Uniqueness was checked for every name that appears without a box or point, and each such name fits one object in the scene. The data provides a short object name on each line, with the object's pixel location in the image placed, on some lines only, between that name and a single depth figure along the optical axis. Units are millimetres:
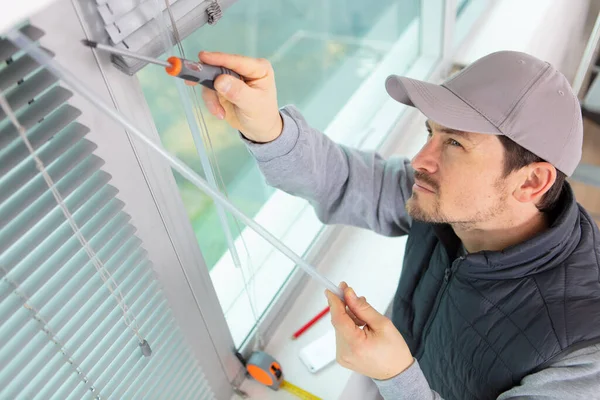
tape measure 997
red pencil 1123
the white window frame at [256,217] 560
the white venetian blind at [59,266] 452
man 747
